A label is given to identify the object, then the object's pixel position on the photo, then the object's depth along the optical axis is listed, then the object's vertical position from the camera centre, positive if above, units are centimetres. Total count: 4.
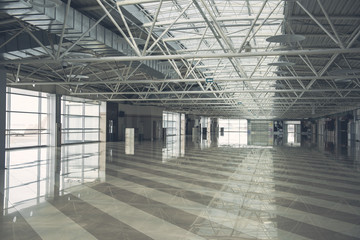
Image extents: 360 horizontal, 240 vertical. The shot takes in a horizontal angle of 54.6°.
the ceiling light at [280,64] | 1935 +339
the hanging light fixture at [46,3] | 1093 +381
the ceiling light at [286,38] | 1373 +343
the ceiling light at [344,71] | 2070 +325
